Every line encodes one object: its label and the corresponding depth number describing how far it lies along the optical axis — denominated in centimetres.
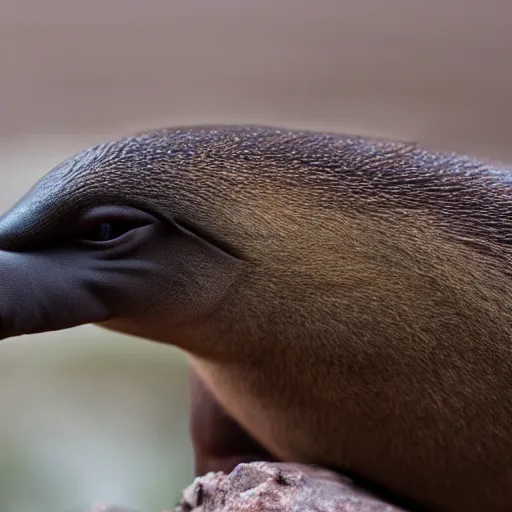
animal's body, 97
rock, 96
